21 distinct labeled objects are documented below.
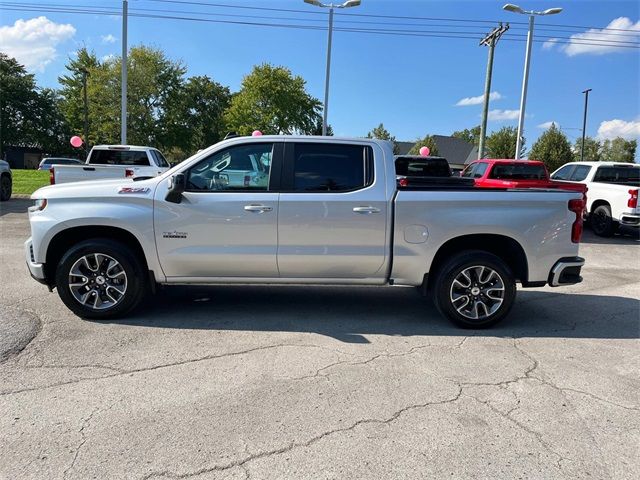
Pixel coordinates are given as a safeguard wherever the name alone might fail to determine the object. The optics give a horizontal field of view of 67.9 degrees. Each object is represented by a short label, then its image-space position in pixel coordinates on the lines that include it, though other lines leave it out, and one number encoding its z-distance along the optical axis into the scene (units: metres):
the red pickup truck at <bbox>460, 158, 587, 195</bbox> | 12.71
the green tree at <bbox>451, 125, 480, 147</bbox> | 113.92
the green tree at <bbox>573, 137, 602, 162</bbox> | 65.00
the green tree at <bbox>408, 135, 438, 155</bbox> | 69.75
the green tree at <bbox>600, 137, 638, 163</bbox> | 78.38
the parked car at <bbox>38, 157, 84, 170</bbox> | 35.53
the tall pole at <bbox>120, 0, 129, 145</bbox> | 19.27
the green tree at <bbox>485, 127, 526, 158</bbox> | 53.59
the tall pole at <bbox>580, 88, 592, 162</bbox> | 49.69
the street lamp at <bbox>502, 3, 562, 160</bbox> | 21.82
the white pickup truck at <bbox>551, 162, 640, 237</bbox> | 12.05
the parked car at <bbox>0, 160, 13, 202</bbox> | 15.37
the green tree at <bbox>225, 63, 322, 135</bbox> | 44.84
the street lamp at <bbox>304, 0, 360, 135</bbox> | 20.50
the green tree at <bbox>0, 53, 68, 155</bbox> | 56.56
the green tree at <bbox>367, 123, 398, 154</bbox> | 82.79
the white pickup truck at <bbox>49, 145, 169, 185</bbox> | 12.83
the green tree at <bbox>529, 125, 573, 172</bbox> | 46.72
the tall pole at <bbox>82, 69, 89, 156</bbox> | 43.77
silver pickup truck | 4.84
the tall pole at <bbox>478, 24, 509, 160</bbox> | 26.30
